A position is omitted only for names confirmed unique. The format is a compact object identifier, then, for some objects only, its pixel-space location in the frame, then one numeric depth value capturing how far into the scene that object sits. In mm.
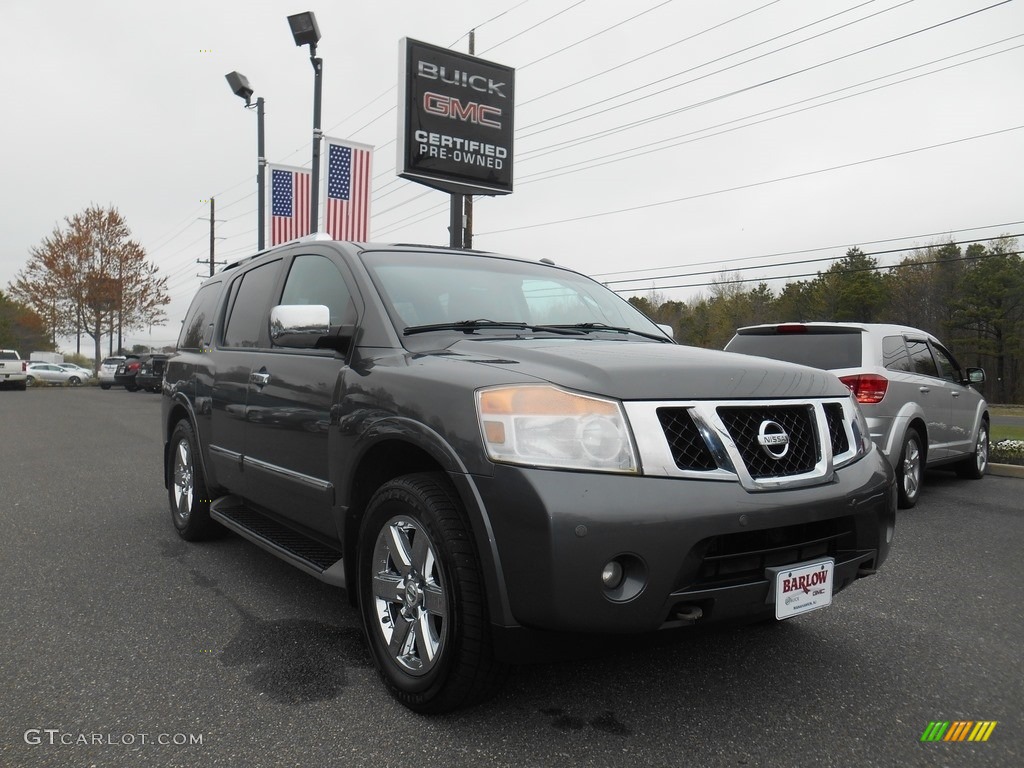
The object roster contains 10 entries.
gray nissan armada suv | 2299
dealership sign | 15945
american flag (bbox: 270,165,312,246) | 16500
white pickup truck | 31477
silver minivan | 6523
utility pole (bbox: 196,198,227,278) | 41291
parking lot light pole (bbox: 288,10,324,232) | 14242
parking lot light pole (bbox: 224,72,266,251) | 18484
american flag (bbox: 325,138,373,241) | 15836
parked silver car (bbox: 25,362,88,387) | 44097
